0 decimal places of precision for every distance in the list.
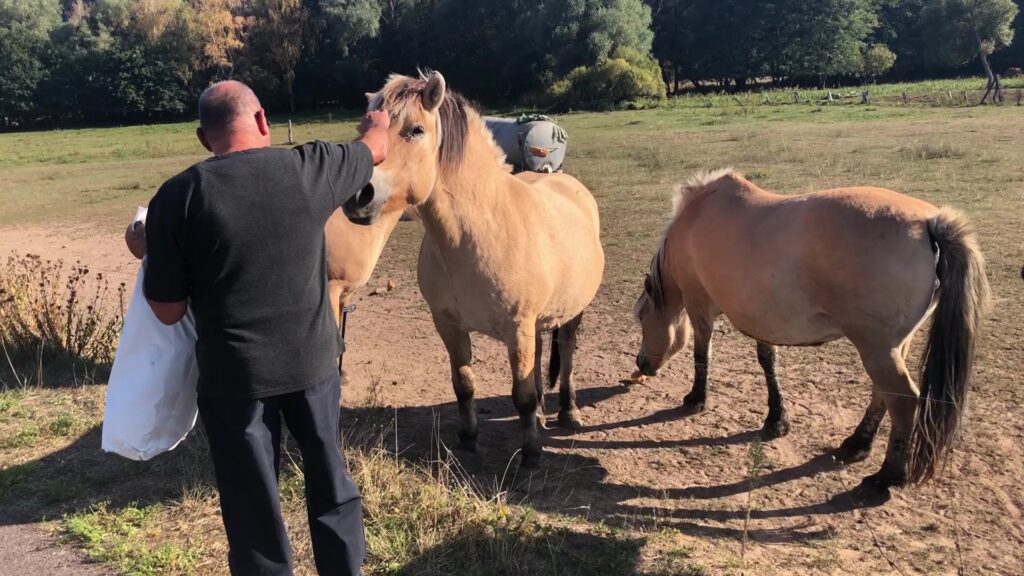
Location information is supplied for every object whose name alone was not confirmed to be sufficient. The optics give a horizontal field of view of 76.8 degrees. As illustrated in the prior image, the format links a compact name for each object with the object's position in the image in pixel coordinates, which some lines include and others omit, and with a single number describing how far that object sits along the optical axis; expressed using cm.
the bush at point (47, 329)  542
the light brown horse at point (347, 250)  454
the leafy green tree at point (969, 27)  4544
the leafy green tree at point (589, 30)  4266
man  200
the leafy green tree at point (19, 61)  4888
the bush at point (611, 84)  3938
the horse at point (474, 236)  303
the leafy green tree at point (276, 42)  5244
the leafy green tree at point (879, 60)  4831
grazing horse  323
